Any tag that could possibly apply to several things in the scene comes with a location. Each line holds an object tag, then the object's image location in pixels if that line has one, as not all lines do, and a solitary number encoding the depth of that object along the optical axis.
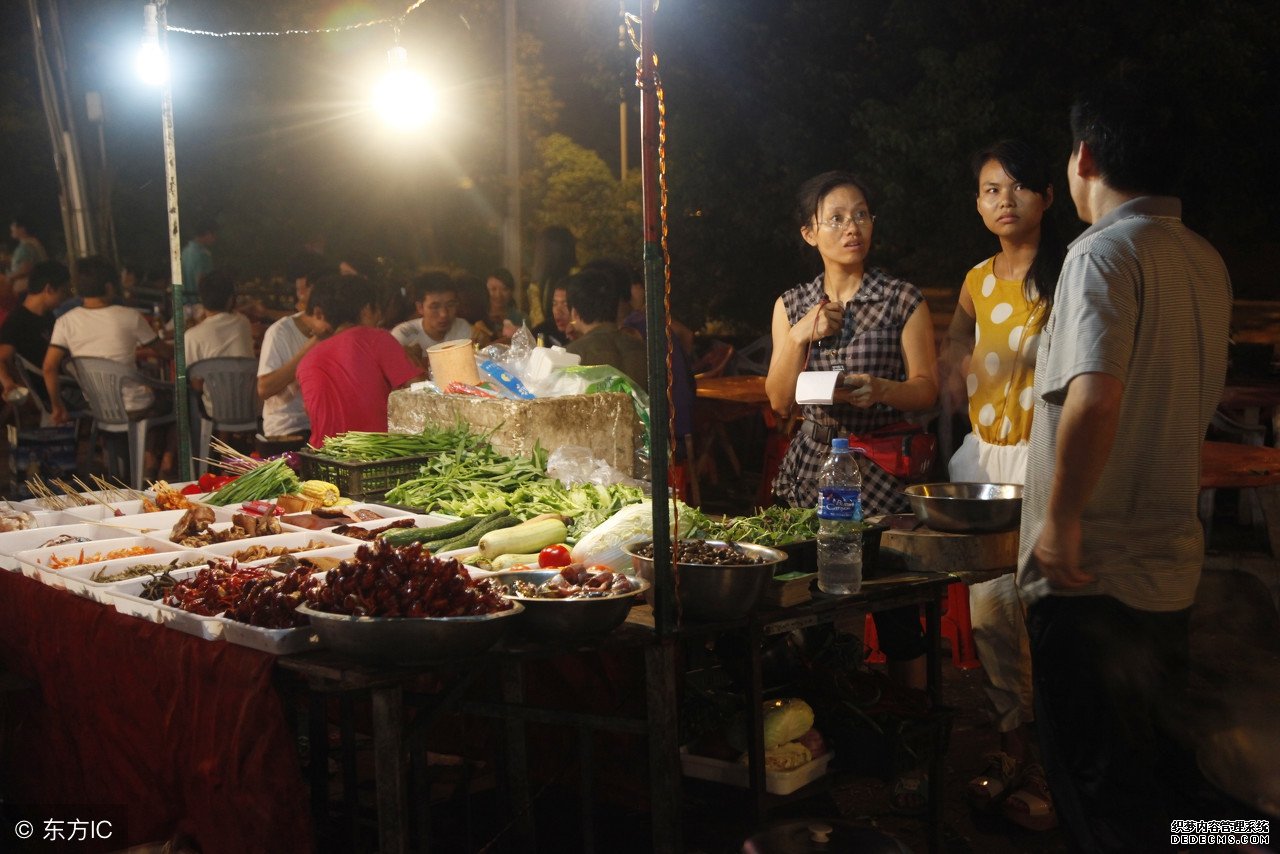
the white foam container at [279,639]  3.10
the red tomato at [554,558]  3.95
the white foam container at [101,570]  3.78
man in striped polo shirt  2.92
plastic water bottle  3.61
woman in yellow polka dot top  4.39
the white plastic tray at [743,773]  3.64
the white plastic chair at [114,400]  9.07
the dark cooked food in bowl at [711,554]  3.41
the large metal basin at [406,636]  2.86
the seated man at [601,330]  6.90
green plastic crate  5.26
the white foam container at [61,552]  4.10
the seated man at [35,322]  10.09
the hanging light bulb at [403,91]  8.20
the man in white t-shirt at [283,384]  7.74
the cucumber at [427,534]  4.25
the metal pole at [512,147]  20.45
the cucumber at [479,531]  4.28
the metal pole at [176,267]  6.36
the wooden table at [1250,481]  6.08
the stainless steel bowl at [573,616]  3.10
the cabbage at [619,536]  3.84
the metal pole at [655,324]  3.06
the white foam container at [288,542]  4.36
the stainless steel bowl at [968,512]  3.89
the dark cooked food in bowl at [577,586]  3.21
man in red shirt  6.46
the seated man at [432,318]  8.26
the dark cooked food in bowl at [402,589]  2.93
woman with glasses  4.55
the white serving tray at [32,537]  4.51
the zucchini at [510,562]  4.00
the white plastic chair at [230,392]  8.73
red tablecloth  3.20
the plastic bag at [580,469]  5.06
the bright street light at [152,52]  6.47
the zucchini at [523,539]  4.11
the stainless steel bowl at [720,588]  3.29
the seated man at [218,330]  8.74
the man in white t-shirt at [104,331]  9.10
